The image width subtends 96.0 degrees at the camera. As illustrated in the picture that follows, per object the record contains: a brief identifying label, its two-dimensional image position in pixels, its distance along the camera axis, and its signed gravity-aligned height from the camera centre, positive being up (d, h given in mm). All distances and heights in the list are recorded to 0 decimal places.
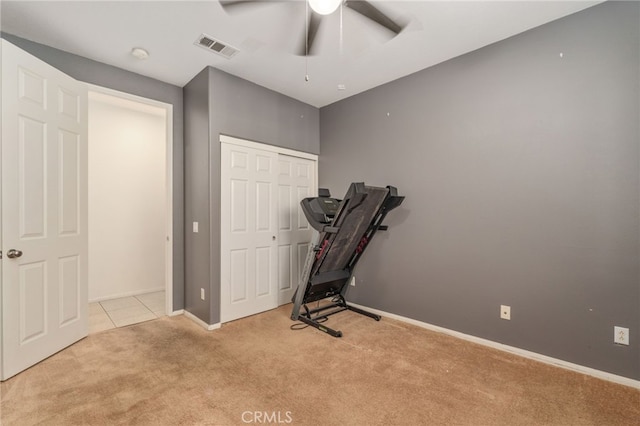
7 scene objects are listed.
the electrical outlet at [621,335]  1991 -870
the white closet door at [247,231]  3115 -225
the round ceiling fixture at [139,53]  2605 +1467
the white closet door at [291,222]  3688 -146
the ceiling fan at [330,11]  1967 +1482
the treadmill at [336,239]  2683 -288
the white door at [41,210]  2057 +17
